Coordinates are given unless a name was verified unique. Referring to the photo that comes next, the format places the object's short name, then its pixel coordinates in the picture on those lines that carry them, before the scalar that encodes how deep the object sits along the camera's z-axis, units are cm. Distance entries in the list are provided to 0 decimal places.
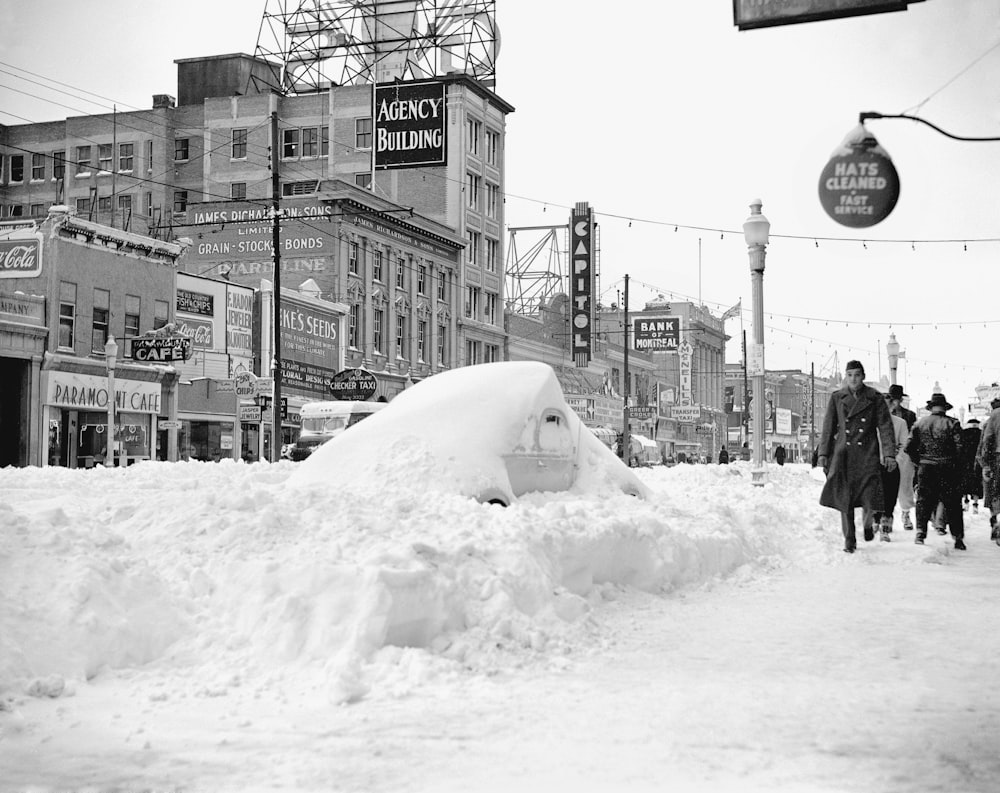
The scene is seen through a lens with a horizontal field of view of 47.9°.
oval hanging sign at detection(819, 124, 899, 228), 743
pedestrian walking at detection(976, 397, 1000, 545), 1445
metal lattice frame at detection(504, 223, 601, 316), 7162
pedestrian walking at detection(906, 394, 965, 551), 1352
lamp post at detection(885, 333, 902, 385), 3117
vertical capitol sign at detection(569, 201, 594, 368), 6144
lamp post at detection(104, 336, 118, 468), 3170
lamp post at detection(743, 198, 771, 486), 2061
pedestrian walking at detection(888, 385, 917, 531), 1492
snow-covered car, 998
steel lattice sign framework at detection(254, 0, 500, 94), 5597
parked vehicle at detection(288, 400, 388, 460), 3209
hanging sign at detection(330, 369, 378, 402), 4406
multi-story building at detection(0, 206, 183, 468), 3297
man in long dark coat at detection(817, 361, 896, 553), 1180
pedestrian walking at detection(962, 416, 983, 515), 1706
